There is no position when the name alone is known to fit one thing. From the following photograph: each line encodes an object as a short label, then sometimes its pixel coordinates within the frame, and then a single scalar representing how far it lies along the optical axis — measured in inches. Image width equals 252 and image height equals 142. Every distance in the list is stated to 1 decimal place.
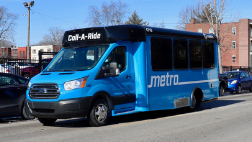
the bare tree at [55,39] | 3249.8
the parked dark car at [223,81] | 821.9
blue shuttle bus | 319.3
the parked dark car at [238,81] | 935.0
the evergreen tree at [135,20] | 2800.2
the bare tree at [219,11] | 1270.9
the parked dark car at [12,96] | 409.1
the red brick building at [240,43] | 2438.5
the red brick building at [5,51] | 3006.2
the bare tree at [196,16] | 2902.1
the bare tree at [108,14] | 1959.9
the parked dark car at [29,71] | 821.2
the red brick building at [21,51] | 3363.7
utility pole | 1401.2
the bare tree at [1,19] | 2241.6
